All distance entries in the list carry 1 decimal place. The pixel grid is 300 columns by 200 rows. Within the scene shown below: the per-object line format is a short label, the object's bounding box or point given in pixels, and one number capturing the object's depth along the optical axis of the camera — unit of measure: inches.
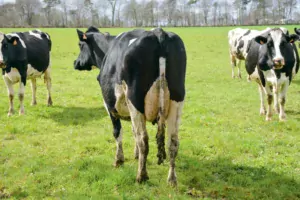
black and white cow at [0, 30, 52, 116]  461.4
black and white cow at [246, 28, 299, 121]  401.4
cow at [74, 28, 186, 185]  227.5
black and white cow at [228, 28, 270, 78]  802.8
